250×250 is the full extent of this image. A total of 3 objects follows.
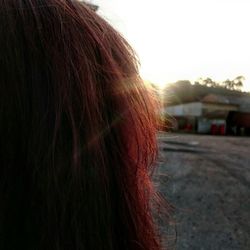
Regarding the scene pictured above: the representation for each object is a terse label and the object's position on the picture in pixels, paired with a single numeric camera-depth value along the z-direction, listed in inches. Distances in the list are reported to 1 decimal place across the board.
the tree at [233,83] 1966.6
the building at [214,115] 894.9
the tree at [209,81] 1898.9
